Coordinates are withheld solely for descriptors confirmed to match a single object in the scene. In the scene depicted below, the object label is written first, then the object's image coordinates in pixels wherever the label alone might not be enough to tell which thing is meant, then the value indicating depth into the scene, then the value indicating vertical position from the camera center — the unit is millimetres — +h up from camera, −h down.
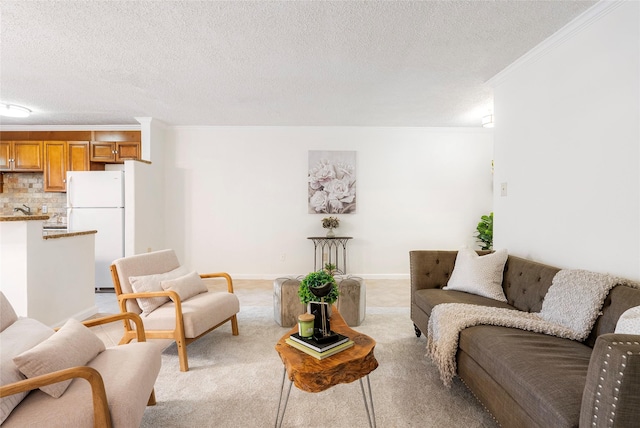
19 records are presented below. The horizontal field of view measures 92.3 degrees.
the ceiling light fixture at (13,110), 4164 +1358
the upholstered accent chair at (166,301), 2303 -777
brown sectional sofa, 1008 -707
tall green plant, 4977 -304
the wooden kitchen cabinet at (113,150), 5125 +979
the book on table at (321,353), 1510 -708
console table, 5289 -741
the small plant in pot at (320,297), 1690 -500
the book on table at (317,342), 1533 -684
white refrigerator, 4527 +10
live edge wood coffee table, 1394 -735
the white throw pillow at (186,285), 2566 -661
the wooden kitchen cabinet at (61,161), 5039 +792
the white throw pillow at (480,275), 2541 -548
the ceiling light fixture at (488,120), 4074 +1214
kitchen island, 2676 -600
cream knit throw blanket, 1745 -669
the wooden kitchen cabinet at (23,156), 5070 +865
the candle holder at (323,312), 1673 -565
